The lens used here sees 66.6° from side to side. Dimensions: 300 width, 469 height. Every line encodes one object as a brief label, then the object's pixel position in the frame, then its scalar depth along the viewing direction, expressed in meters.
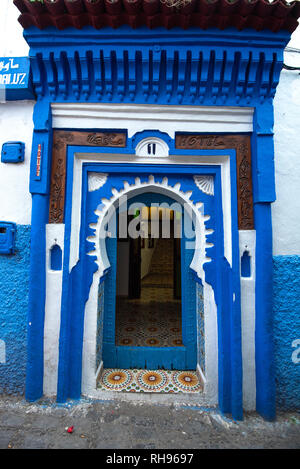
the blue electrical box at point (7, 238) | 2.24
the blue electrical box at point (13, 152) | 2.29
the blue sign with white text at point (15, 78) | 2.21
